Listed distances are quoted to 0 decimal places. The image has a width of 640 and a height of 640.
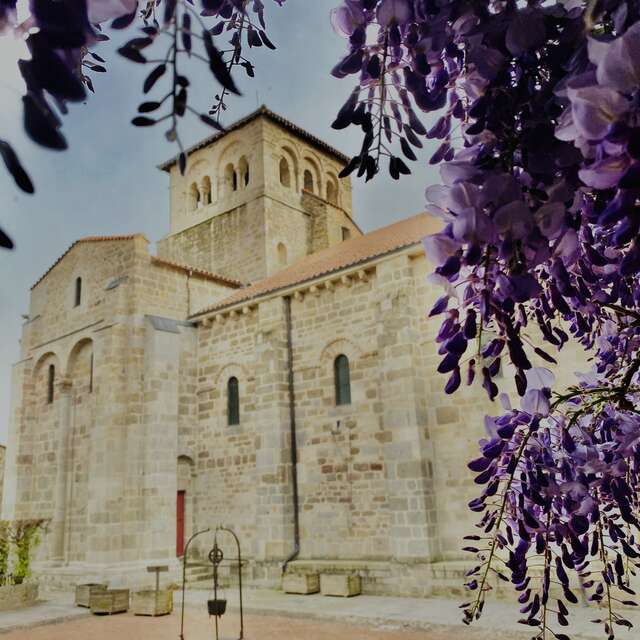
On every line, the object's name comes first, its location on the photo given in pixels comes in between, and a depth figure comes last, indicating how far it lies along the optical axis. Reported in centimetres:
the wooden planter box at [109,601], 1134
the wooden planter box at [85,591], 1177
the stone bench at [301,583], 1201
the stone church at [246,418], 1202
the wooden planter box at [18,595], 1205
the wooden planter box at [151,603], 1105
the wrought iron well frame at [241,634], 858
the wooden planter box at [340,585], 1158
